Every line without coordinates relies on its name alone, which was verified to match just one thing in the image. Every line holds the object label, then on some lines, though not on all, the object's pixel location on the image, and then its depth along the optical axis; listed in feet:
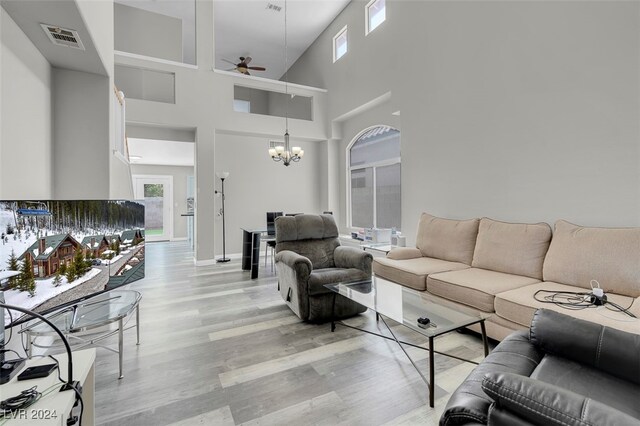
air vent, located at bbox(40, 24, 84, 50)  5.43
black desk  15.31
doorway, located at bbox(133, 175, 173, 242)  28.25
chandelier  17.05
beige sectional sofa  6.72
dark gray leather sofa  2.58
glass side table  5.64
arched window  17.34
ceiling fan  21.67
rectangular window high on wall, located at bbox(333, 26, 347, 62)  20.56
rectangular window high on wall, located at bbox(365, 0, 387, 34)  17.22
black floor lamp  18.62
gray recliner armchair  9.17
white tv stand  2.87
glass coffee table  5.93
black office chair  16.25
